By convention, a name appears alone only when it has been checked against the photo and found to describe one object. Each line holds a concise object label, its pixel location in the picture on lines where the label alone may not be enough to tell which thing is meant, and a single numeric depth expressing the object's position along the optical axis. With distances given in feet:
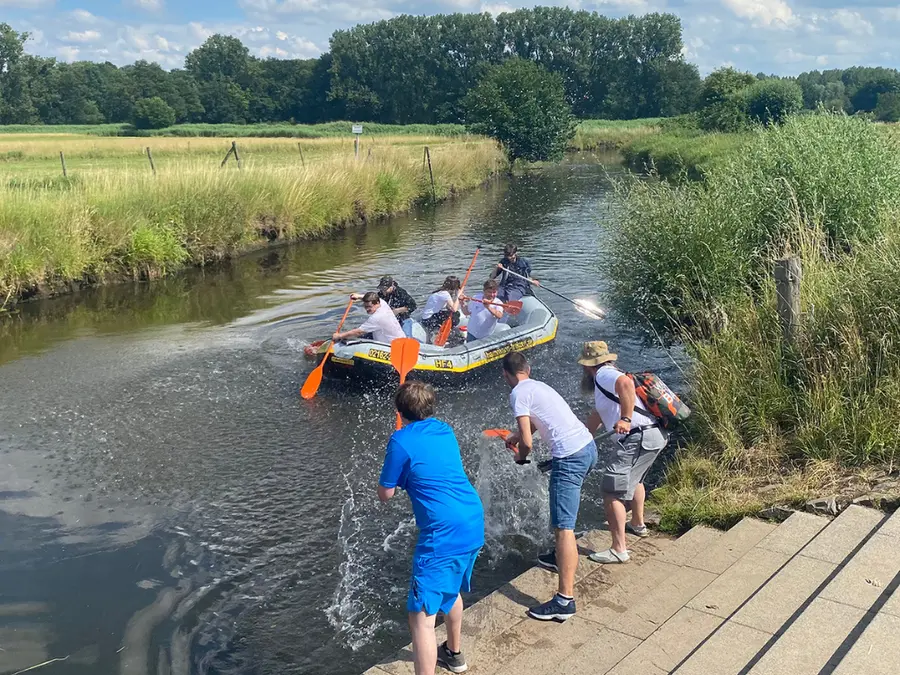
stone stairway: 12.39
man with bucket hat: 18.38
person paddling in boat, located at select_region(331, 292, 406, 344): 34.82
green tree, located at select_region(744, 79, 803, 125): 136.98
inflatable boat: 34.35
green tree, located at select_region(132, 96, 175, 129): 253.85
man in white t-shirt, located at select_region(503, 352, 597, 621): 17.03
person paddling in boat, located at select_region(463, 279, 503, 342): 39.09
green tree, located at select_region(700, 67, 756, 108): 164.76
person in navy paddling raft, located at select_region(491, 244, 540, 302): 43.09
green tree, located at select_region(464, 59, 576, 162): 137.49
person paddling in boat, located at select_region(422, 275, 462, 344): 40.40
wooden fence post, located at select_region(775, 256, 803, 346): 22.45
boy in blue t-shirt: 13.67
